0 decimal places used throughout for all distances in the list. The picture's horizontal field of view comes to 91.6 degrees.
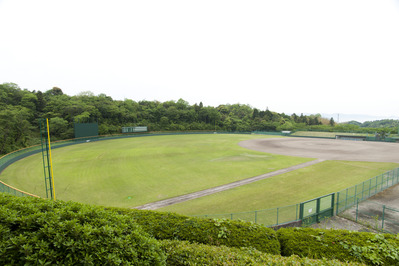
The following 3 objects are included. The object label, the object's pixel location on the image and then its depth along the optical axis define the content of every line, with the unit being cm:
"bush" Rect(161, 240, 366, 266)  466
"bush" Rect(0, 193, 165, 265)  309
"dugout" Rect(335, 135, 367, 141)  6475
